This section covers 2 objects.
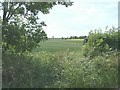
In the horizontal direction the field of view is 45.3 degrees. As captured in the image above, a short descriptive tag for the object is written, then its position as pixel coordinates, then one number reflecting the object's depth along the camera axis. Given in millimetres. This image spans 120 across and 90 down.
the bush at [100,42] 5311
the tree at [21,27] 3914
